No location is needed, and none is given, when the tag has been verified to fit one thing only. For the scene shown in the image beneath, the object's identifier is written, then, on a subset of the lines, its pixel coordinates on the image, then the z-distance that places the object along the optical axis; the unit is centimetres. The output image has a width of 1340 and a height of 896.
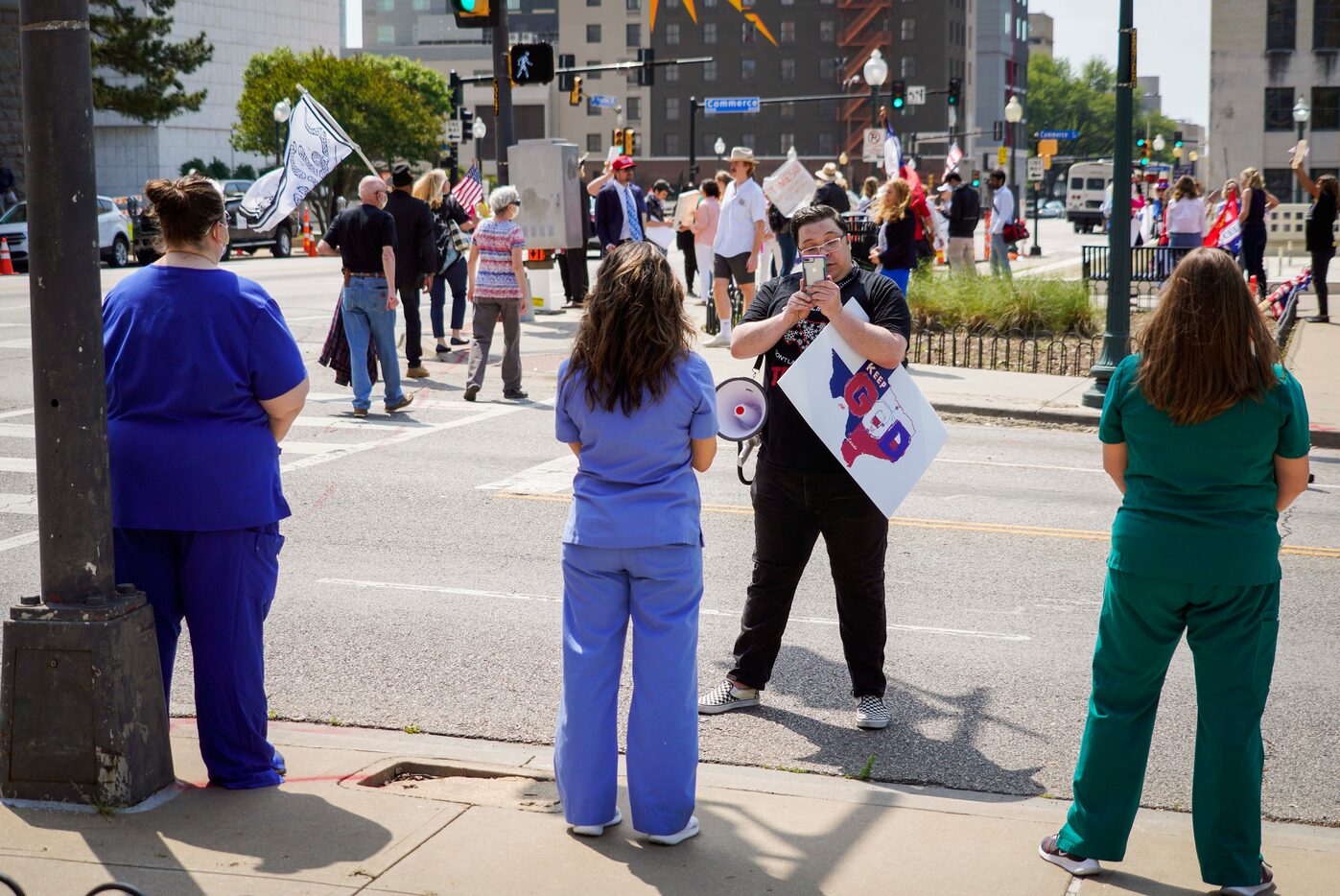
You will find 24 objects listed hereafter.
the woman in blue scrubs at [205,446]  449
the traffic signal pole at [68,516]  426
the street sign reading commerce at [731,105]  5441
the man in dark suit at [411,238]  1416
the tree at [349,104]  5794
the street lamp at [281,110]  2534
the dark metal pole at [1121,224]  1350
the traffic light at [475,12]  1803
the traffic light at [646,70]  4068
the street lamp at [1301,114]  5497
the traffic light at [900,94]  3722
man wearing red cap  2098
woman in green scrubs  400
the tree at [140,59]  4862
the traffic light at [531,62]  1972
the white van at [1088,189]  7050
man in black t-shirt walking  1277
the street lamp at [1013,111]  3866
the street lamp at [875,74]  3141
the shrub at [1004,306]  1867
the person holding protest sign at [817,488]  545
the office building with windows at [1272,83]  6188
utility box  1942
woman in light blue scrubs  433
